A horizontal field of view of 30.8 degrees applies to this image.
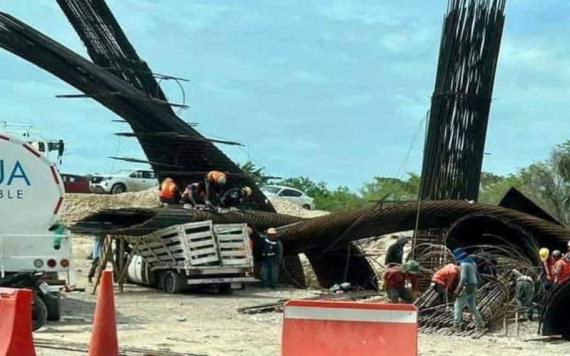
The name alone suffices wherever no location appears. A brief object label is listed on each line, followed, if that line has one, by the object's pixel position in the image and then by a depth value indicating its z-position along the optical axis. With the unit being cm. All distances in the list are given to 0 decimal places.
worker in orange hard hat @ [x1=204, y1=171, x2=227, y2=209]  2756
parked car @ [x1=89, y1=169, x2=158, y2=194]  4894
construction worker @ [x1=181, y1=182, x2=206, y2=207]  2723
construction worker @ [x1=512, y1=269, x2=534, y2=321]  1917
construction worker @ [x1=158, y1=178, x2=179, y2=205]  2782
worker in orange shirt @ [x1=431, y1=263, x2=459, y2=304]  1878
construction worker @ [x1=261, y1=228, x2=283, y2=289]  2678
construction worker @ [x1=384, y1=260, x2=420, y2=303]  2003
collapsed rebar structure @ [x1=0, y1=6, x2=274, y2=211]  3100
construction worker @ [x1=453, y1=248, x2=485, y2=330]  1780
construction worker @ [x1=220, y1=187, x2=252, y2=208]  2792
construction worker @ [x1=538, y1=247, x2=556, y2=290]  2033
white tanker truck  1622
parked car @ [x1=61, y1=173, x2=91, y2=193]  4690
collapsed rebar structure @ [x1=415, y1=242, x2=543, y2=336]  1847
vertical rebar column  2475
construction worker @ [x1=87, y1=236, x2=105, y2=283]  2609
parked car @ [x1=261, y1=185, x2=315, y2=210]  5041
